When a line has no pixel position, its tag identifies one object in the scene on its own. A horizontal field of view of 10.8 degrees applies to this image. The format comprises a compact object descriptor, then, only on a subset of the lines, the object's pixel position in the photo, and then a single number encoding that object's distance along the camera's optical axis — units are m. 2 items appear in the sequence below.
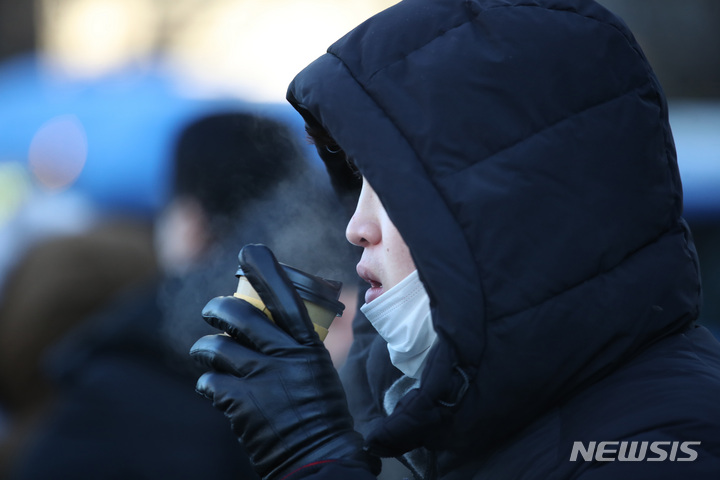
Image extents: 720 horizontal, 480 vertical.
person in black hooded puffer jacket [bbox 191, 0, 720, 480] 2.74
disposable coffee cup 2.83
